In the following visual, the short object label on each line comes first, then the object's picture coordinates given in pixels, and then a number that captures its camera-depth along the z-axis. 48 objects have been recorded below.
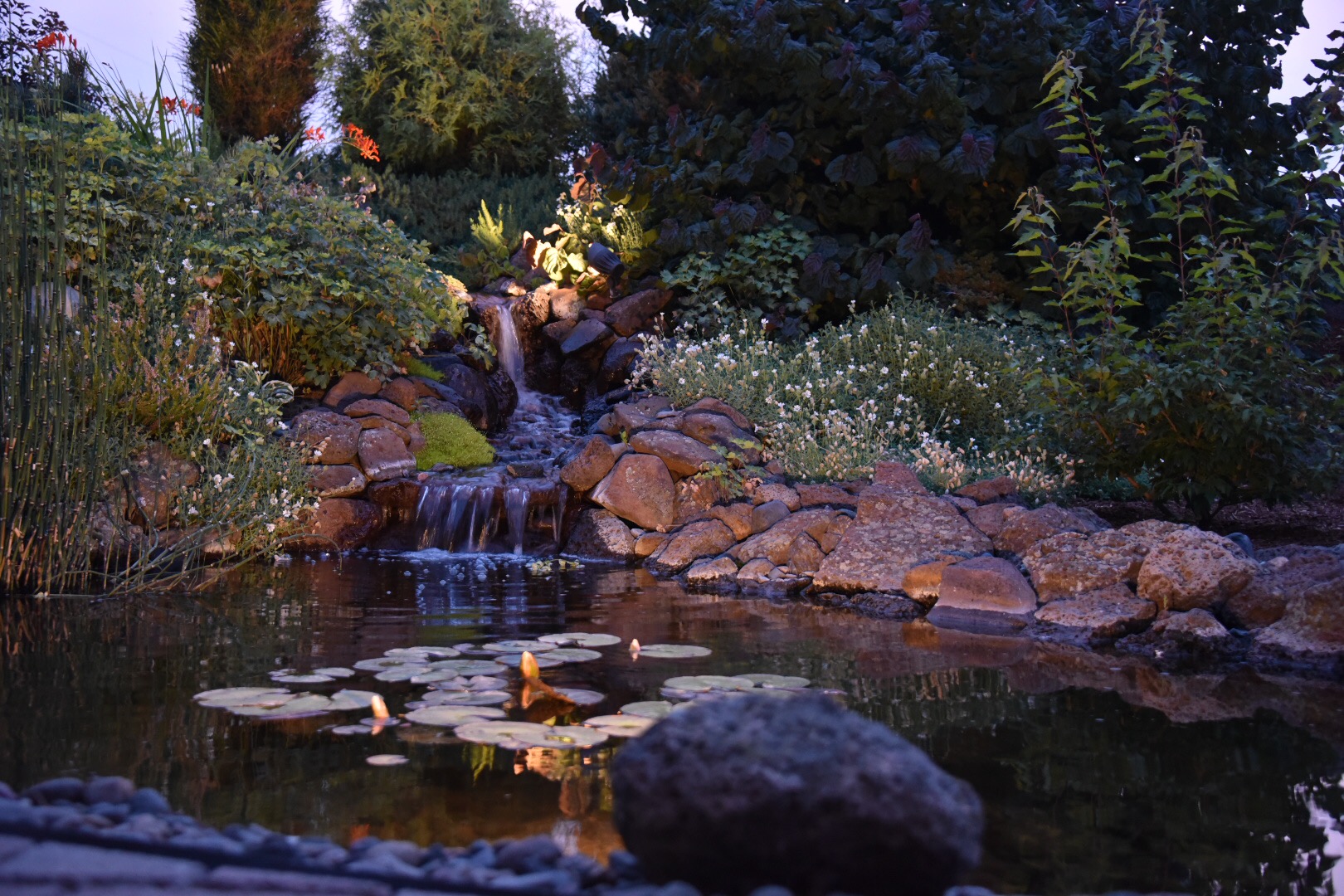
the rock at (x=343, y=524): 7.08
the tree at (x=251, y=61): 13.08
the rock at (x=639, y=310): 10.18
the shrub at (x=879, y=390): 7.01
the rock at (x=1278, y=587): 4.42
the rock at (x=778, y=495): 6.49
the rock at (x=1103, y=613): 4.66
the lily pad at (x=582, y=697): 3.29
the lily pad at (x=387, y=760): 2.73
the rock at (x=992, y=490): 6.13
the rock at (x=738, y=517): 6.50
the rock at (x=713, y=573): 6.06
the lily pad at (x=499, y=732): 2.79
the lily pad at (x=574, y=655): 3.84
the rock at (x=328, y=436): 7.30
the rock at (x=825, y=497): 6.33
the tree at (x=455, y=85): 14.49
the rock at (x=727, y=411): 7.49
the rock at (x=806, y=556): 5.91
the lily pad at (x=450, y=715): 3.00
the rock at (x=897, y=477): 6.27
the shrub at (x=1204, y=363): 5.13
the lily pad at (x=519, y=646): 3.95
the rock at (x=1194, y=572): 4.55
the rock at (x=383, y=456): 7.43
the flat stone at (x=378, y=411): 7.88
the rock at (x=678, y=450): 6.96
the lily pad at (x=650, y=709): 3.06
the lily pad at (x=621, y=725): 2.93
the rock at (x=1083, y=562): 4.89
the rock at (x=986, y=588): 5.02
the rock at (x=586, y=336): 10.16
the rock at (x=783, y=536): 6.07
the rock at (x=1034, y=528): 5.40
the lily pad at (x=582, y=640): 4.09
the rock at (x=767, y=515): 6.35
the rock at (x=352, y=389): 8.00
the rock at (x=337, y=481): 7.15
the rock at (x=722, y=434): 7.11
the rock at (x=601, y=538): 7.02
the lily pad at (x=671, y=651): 3.93
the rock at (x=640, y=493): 6.98
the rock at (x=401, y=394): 8.29
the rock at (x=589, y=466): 7.28
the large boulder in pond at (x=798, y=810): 1.75
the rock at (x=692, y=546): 6.43
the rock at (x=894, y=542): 5.55
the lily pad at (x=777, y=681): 3.45
